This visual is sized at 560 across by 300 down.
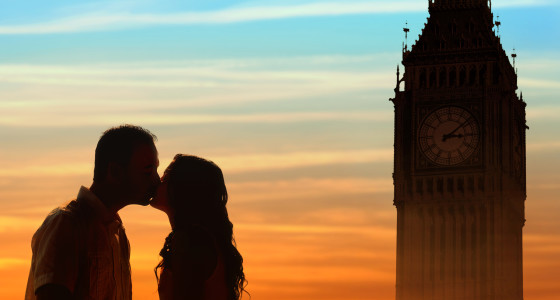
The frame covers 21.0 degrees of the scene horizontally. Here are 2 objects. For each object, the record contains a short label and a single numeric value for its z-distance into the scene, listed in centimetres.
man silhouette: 994
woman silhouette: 1081
